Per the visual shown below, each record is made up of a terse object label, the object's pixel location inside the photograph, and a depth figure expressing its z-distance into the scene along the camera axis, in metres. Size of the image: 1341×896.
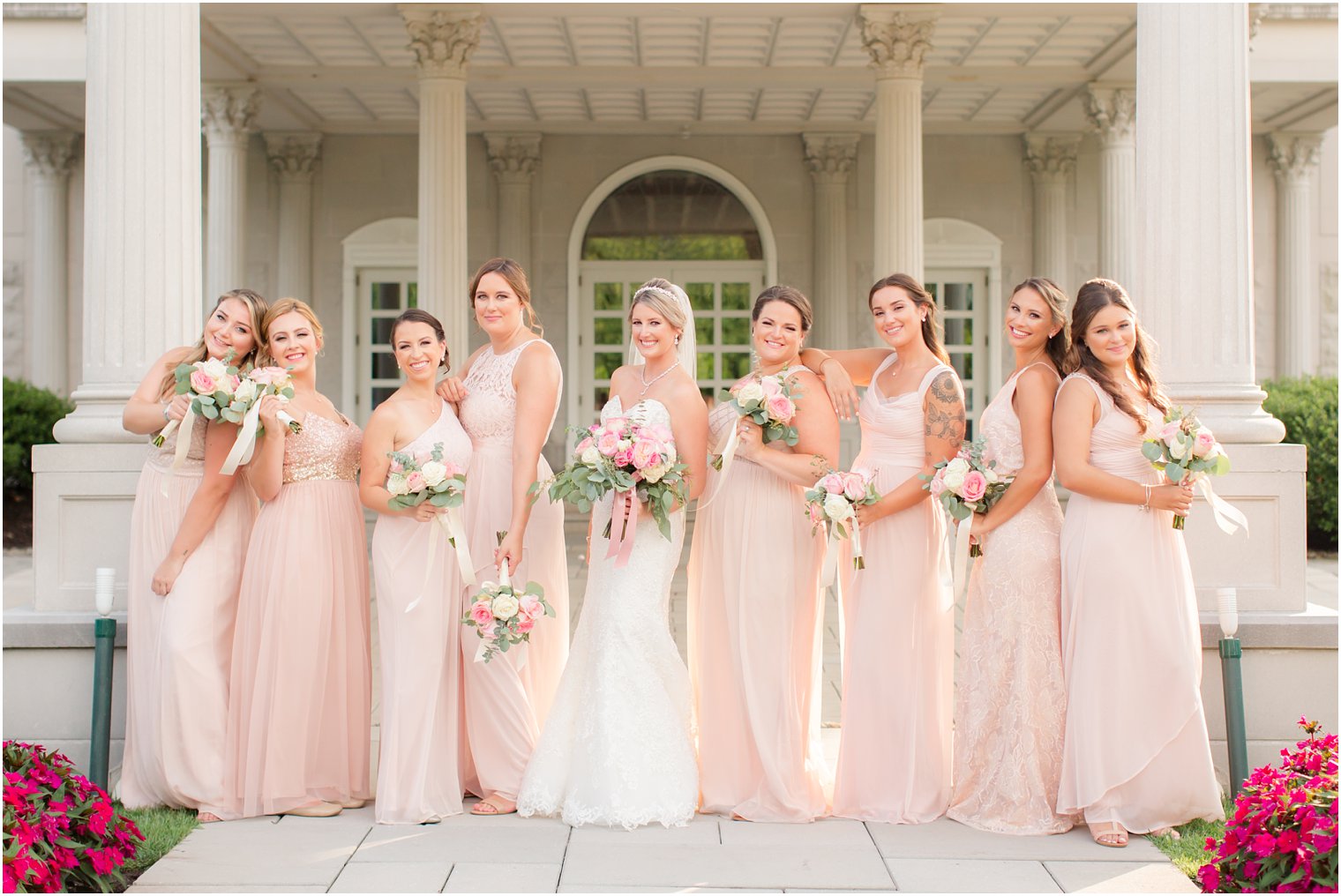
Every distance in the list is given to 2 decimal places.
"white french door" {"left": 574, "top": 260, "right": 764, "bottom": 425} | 18.36
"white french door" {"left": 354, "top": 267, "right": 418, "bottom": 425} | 18.41
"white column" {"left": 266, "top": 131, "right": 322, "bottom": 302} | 17.84
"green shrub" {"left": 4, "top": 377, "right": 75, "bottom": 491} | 14.18
